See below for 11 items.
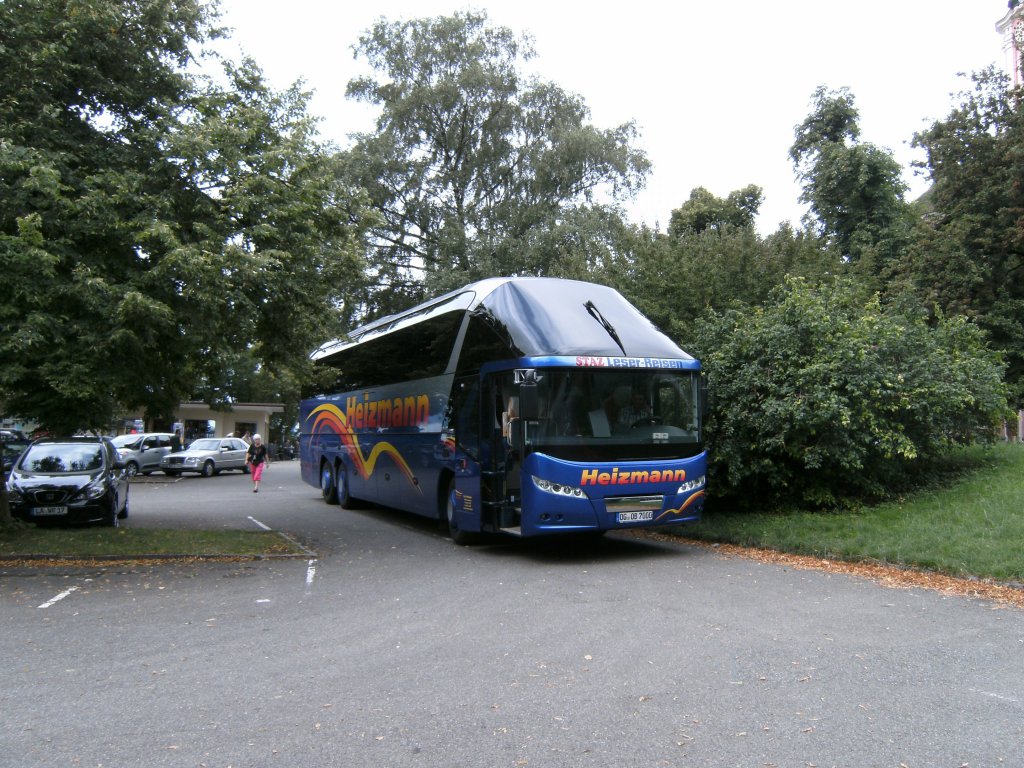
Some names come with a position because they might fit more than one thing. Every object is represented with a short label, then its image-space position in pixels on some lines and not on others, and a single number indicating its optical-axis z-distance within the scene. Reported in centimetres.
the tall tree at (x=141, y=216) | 973
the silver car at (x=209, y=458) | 3459
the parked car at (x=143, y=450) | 3347
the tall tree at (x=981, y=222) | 2138
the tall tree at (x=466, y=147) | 2989
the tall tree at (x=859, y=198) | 2870
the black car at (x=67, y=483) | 1440
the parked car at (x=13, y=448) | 2647
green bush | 1214
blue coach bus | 1067
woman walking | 2464
